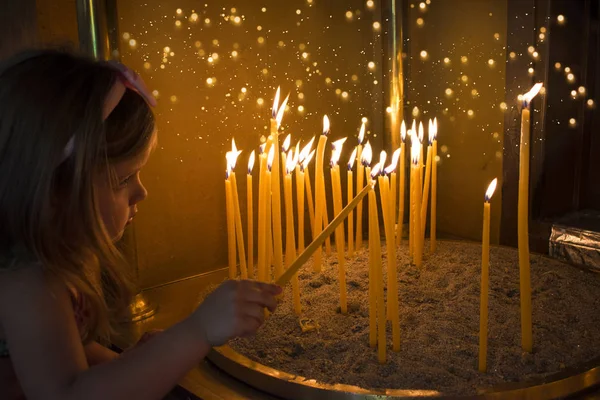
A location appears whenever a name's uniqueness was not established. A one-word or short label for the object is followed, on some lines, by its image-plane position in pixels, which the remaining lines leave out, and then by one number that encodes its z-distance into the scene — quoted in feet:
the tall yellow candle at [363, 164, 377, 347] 2.94
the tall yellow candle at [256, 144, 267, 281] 3.58
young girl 2.27
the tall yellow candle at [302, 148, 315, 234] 4.10
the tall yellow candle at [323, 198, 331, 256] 3.96
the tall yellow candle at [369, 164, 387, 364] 2.74
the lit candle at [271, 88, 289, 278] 3.47
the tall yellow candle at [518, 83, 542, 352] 2.56
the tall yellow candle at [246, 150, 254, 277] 3.91
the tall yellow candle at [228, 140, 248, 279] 3.79
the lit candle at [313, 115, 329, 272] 3.81
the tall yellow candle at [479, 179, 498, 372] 2.60
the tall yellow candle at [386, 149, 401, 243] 3.19
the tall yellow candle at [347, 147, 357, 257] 3.96
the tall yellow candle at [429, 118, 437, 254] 4.13
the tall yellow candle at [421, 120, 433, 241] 4.09
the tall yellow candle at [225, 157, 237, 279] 3.86
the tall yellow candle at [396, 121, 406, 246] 4.13
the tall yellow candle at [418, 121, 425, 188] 4.05
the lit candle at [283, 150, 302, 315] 3.66
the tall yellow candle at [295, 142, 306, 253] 3.87
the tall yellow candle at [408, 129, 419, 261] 4.03
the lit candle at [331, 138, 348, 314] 3.49
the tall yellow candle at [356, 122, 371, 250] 3.88
